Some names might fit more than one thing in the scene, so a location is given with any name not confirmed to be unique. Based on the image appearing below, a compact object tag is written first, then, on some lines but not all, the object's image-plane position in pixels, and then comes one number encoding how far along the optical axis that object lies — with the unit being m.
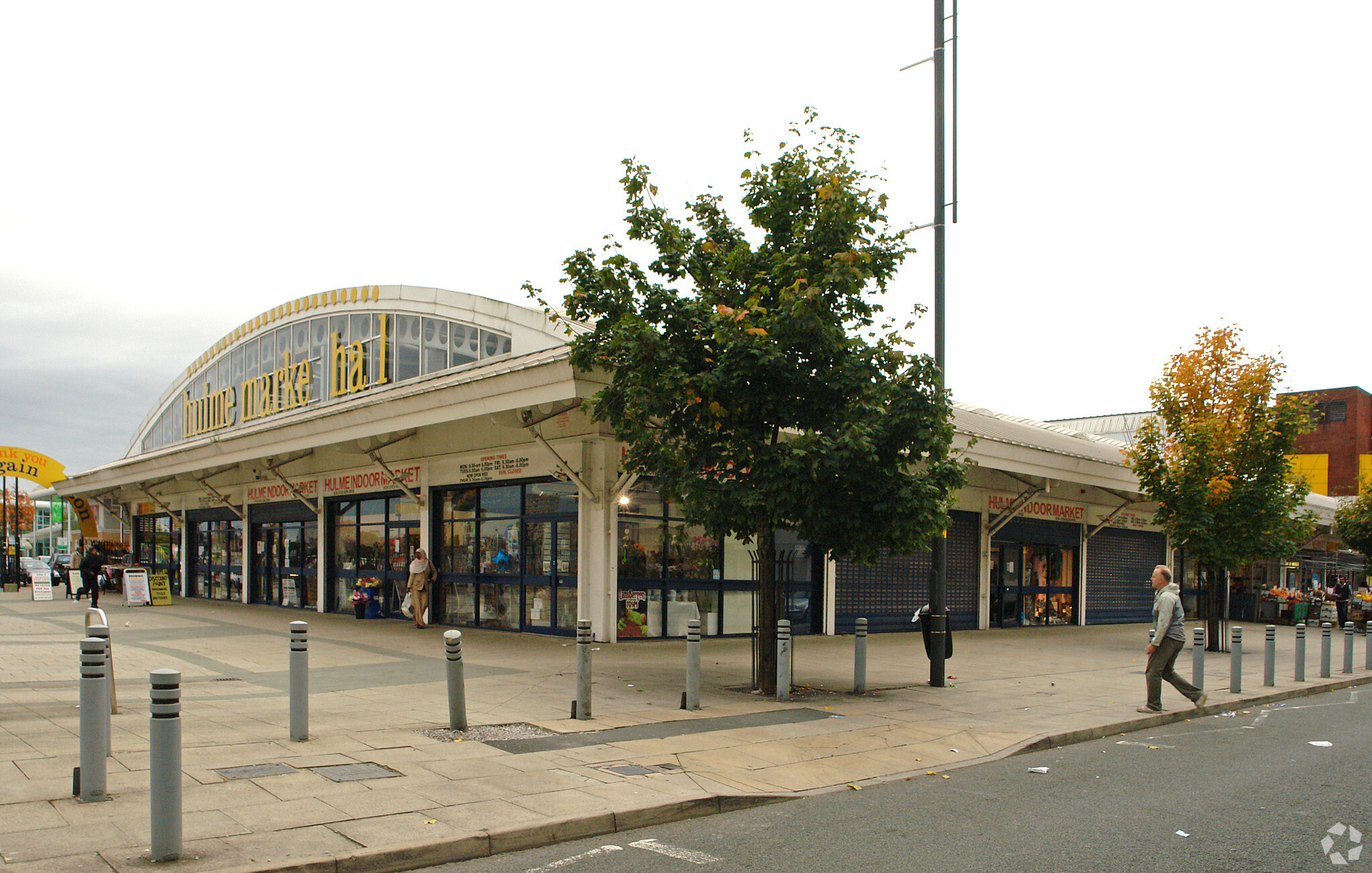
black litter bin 13.46
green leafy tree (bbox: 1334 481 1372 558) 31.19
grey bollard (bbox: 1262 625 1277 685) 14.99
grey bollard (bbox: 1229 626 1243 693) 13.81
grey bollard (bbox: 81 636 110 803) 6.12
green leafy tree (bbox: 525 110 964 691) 11.16
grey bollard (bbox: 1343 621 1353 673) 17.02
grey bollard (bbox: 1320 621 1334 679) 16.25
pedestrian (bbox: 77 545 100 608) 24.70
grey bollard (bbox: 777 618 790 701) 11.55
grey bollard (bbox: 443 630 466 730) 9.02
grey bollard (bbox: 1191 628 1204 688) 12.95
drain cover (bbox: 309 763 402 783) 7.21
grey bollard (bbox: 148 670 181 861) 5.22
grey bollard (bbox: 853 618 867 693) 12.57
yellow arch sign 44.06
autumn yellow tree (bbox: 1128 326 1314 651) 20.50
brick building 59.31
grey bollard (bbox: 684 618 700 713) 10.53
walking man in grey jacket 11.74
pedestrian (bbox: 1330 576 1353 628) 31.56
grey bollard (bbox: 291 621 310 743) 8.32
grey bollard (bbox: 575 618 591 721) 9.81
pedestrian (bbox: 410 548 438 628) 20.50
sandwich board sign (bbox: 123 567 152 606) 26.19
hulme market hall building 17.52
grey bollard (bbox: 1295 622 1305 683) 15.92
